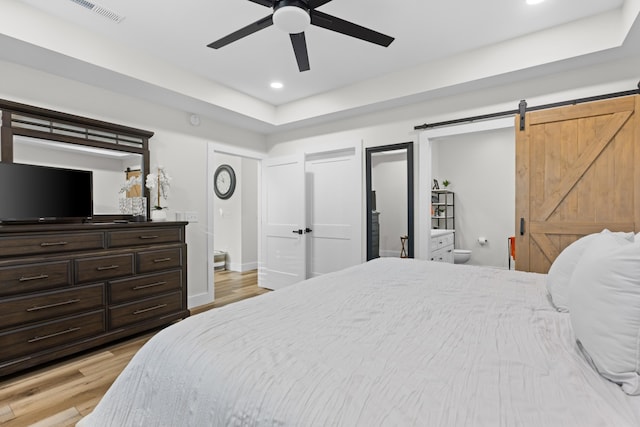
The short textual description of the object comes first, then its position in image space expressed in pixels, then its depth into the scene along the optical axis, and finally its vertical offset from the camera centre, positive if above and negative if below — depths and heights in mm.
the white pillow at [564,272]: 1399 -284
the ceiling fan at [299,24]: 1900 +1221
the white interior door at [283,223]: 4457 -162
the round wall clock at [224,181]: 6352 +627
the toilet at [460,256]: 5512 -765
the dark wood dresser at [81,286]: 2197 -585
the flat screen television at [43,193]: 2400 +164
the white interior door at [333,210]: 4094 +32
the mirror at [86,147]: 2594 +603
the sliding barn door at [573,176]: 2471 +296
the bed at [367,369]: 699 -424
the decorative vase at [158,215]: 3334 -23
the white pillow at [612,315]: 792 -282
